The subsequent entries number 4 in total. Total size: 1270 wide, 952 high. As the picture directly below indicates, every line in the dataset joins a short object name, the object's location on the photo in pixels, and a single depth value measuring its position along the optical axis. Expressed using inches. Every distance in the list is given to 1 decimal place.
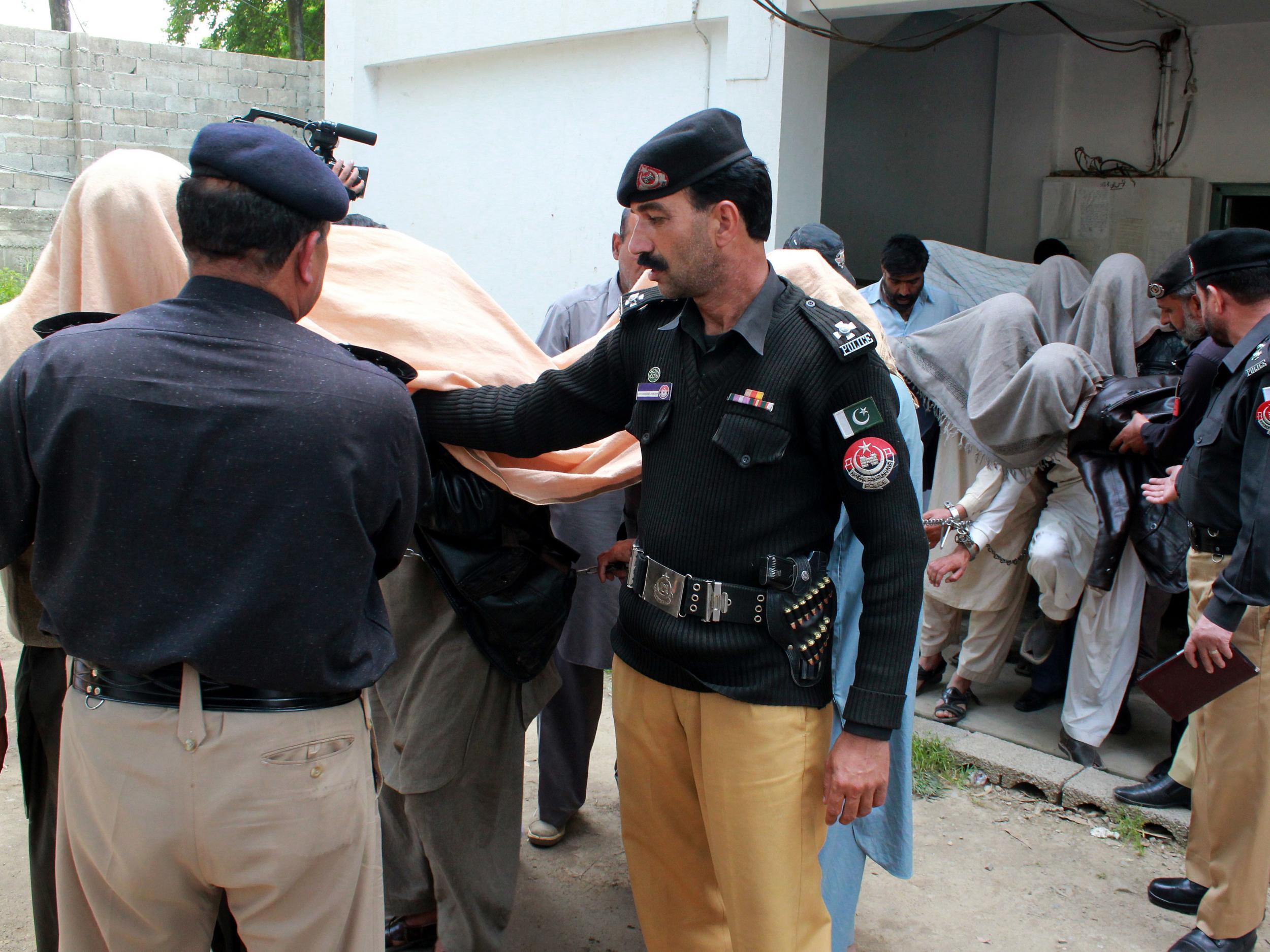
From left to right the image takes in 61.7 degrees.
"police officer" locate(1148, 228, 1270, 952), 105.6
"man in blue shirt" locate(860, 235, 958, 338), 191.9
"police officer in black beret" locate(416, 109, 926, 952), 77.2
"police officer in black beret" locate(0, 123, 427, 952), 59.6
